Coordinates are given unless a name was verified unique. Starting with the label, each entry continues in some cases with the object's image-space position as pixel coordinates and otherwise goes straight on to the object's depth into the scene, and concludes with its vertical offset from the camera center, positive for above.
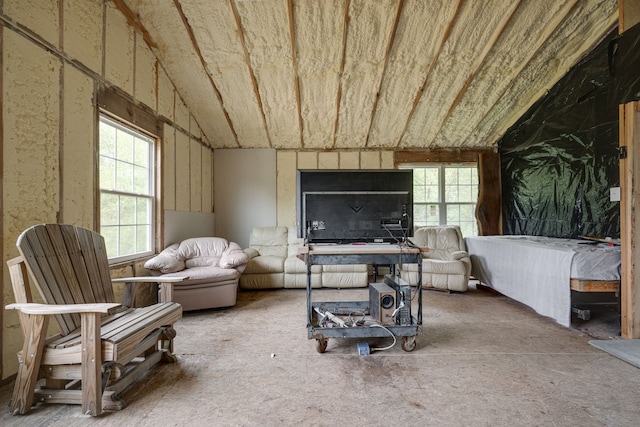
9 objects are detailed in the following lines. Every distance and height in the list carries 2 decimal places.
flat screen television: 2.13 +0.08
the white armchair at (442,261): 4.16 -0.62
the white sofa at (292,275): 4.45 -0.84
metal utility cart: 2.16 -0.32
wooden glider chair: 1.53 -0.62
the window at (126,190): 3.03 +0.30
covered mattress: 2.69 -0.50
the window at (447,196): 5.63 +0.38
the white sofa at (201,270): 3.31 -0.60
